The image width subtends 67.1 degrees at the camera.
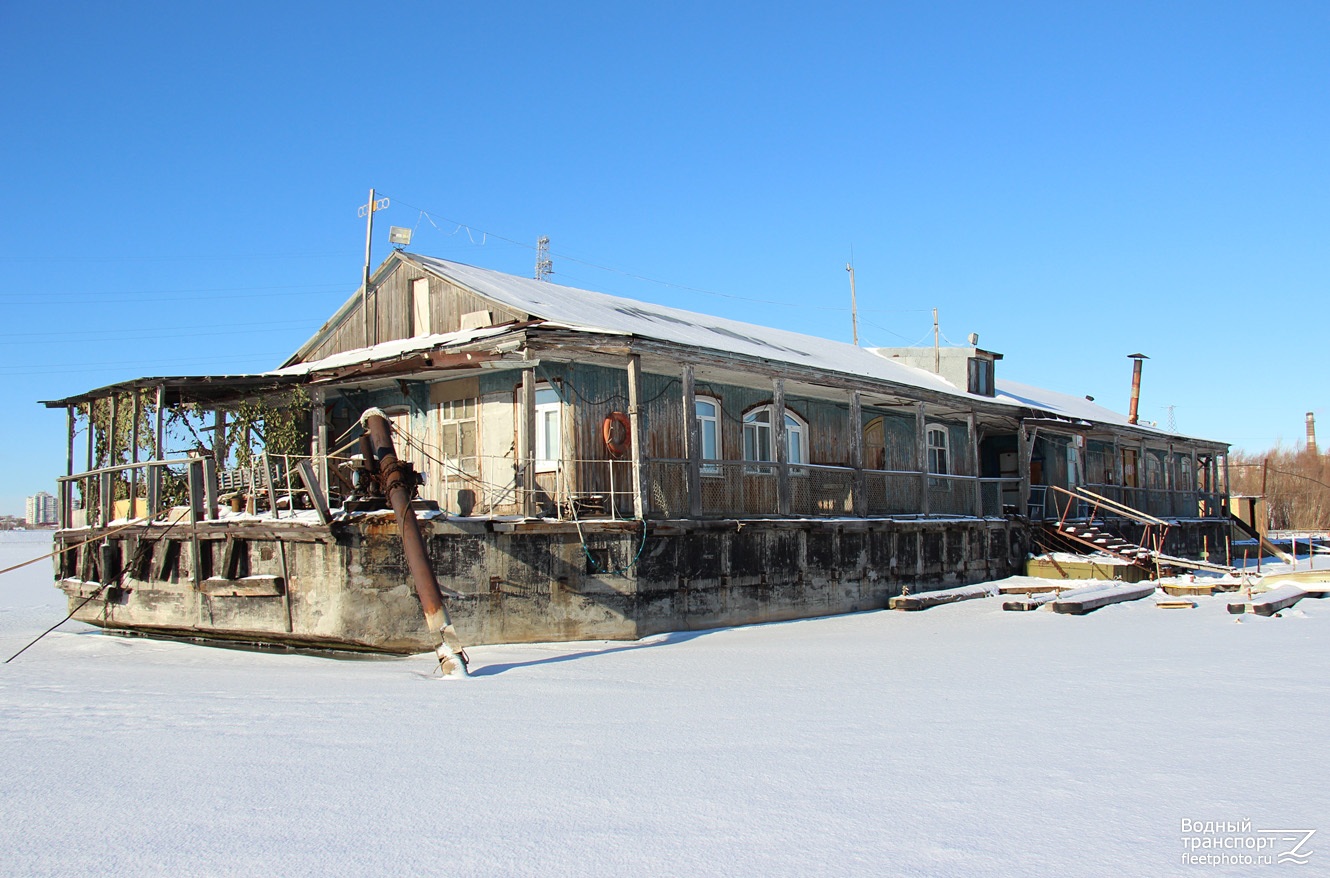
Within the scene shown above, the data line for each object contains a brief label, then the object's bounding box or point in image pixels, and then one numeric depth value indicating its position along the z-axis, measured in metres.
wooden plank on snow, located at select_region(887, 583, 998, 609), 18.52
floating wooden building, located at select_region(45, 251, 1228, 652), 13.23
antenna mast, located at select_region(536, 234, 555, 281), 42.50
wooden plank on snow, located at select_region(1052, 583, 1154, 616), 16.70
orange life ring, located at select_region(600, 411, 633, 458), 15.23
